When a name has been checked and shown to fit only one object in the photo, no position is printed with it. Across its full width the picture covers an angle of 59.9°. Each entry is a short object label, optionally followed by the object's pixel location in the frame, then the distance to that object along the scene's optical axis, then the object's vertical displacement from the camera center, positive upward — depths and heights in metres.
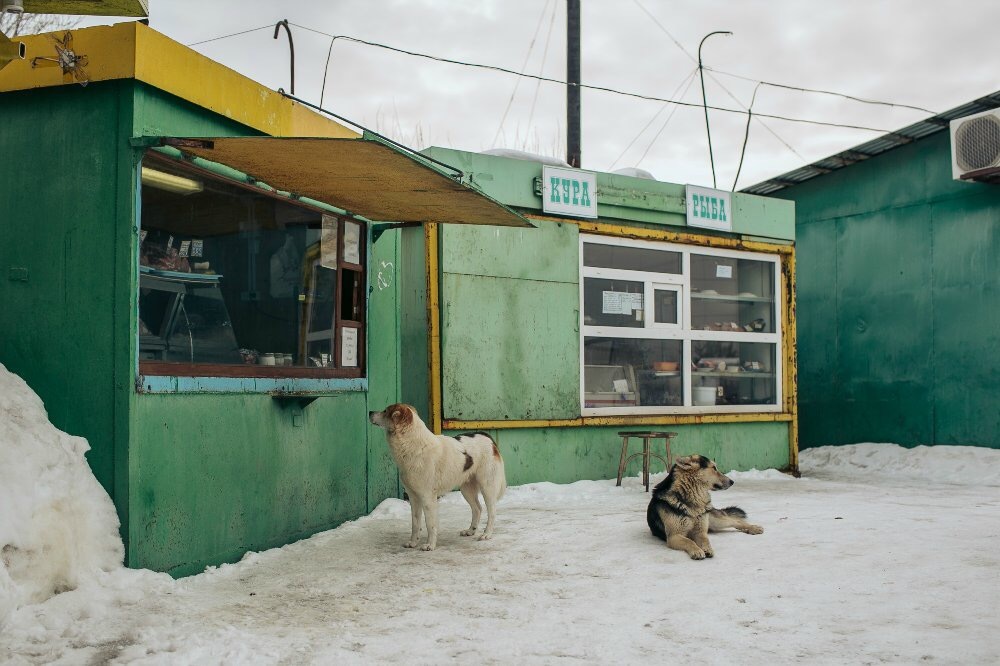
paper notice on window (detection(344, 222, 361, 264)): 7.40 +1.11
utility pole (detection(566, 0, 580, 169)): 13.47 +4.57
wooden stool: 9.38 -0.83
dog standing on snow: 6.28 -0.69
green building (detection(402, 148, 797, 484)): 9.22 +0.58
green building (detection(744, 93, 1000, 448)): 11.48 +1.21
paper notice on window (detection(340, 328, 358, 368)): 7.39 +0.21
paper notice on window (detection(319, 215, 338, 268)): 7.12 +1.06
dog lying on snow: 6.23 -1.03
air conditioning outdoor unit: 10.77 +2.83
